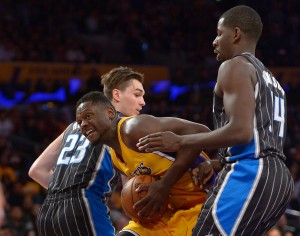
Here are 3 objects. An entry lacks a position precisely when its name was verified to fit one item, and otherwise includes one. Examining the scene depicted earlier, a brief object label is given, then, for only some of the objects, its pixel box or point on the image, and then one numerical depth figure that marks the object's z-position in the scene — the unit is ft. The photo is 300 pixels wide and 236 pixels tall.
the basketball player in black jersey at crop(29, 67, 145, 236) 27.45
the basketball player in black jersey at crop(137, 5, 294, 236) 20.14
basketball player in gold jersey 23.51
